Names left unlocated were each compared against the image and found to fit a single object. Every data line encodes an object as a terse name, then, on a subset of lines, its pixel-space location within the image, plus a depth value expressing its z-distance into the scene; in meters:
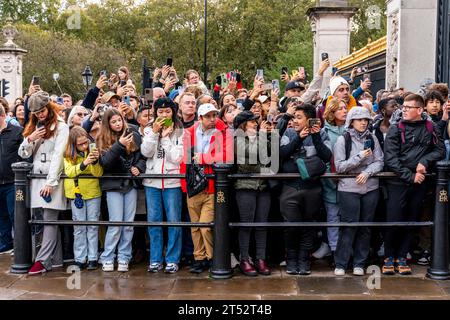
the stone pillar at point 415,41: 9.58
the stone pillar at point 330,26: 15.01
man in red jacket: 6.43
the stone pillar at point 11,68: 23.58
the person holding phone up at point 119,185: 6.72
